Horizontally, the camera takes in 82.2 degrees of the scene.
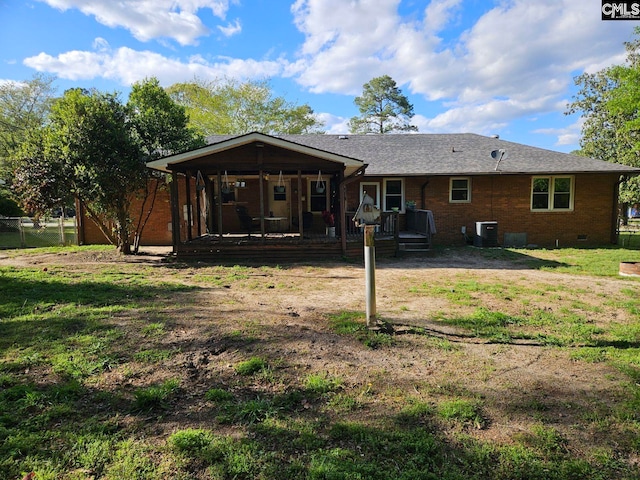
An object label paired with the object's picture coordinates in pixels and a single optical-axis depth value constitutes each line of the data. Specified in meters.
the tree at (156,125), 11.64
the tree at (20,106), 30.75
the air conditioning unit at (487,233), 13.60
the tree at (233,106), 32.16
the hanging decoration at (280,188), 14.31
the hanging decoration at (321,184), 13.34
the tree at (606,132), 25.69
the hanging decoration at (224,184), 13.77
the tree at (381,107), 37.84
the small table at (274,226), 14.19
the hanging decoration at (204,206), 14.38
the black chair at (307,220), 13.26
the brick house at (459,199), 13.90
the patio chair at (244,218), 11.85
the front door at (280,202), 14.42
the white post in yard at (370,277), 4.58
